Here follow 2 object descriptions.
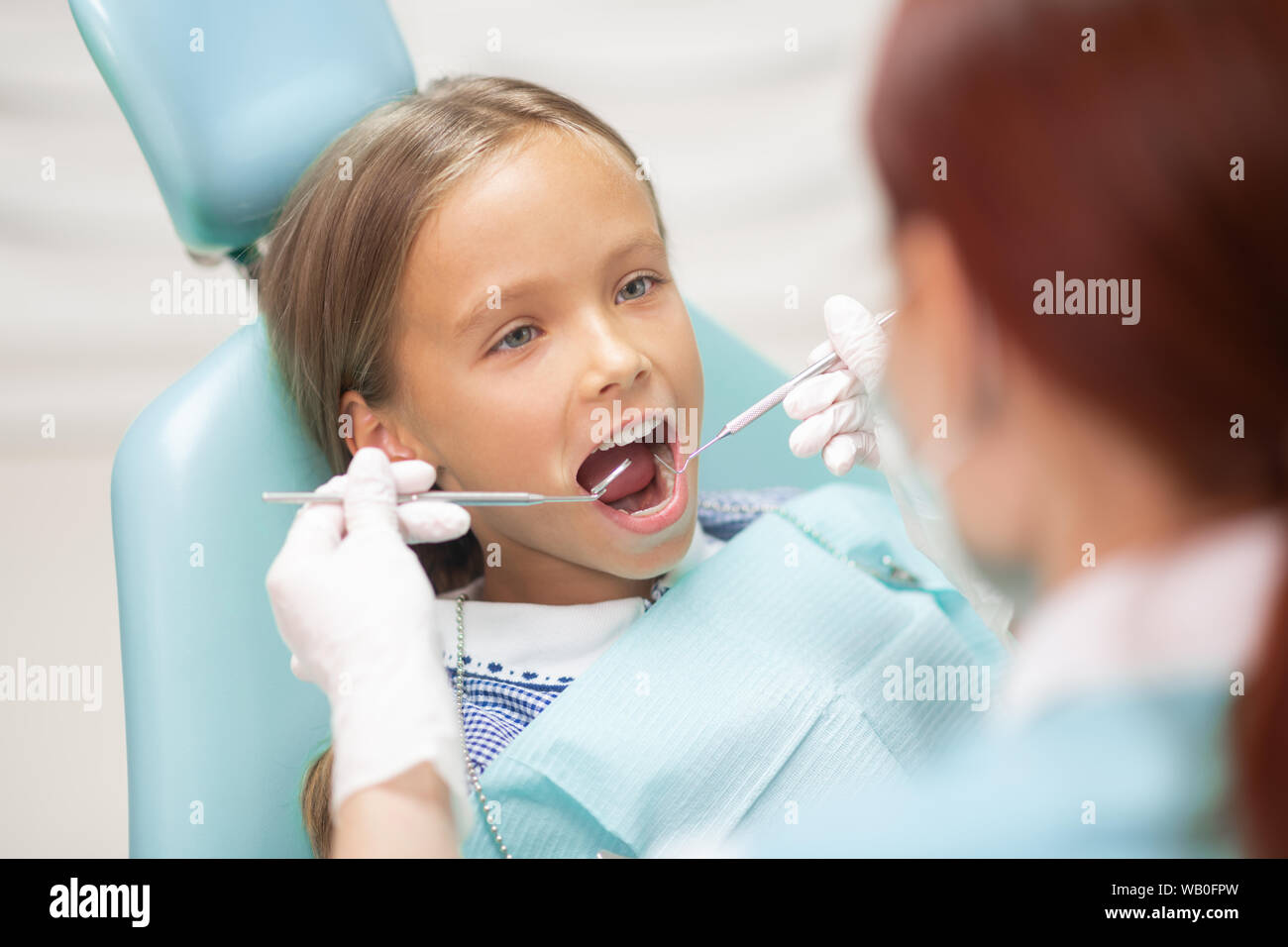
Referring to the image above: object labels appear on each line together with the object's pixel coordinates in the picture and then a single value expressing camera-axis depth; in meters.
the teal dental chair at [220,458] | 0.72
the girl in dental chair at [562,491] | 0.71
